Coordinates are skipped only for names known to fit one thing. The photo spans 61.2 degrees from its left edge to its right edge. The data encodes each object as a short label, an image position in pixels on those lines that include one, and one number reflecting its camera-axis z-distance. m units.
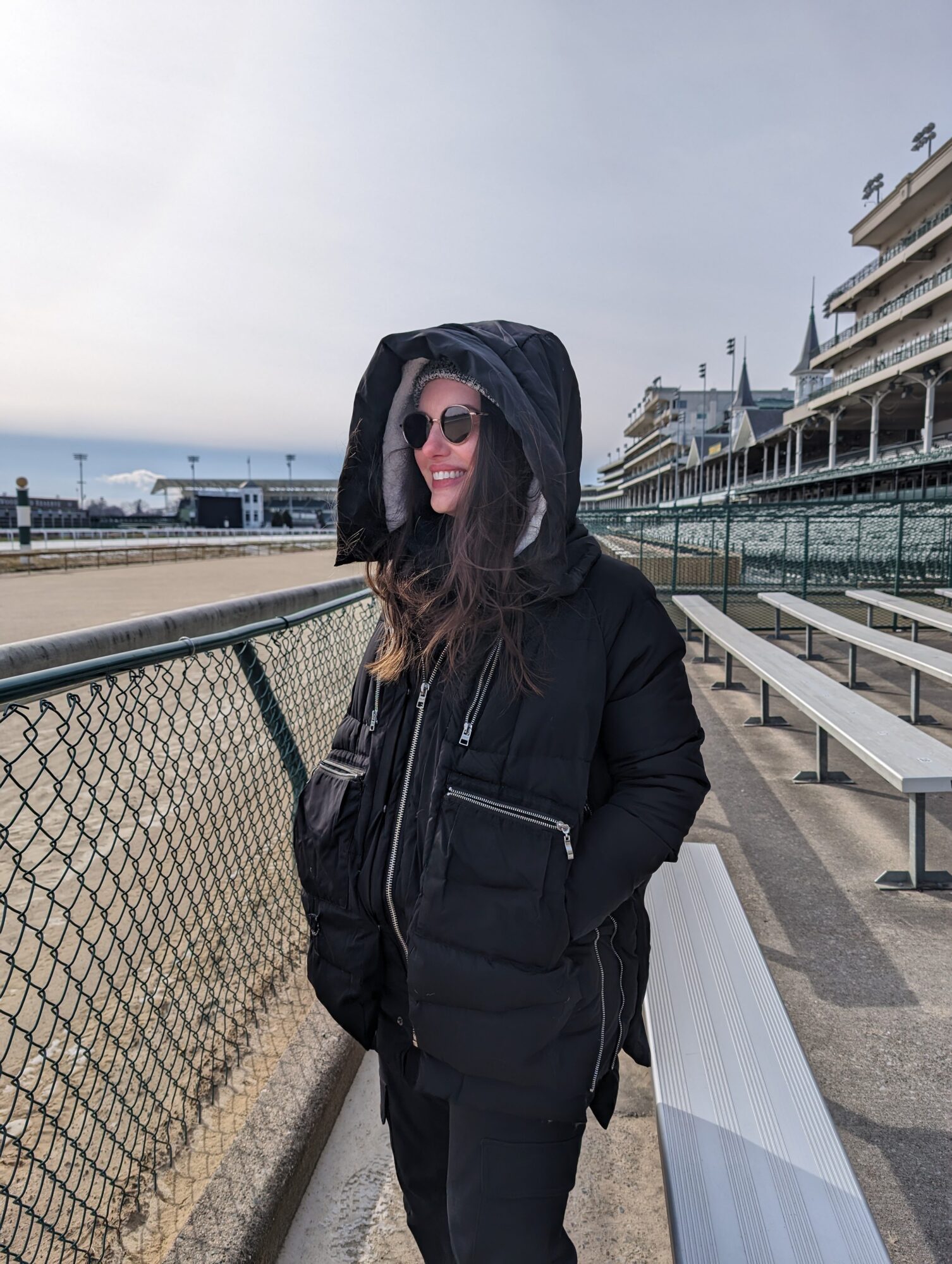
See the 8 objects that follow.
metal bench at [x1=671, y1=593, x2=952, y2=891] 3.25
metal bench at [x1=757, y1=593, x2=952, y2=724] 5.10
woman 1.31
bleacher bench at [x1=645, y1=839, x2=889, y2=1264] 1.47
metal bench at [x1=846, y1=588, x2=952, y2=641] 6.65
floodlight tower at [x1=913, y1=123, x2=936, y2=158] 49.31
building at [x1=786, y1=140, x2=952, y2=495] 39.03
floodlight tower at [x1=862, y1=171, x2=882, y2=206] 54.41
